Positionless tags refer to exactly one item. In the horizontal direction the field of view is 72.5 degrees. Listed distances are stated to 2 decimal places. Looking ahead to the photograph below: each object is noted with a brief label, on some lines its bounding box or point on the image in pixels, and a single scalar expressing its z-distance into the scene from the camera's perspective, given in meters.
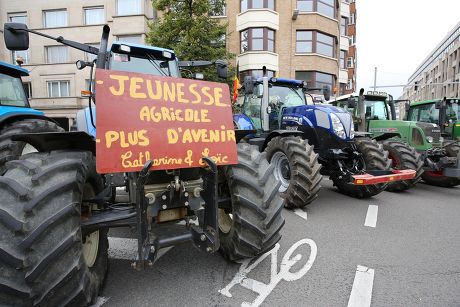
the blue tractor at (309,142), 5.35
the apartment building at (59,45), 24.55
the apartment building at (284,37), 21.81
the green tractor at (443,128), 7.45
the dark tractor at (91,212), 1.94
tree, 14.28
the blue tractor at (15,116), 4.13
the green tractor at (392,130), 7.05
